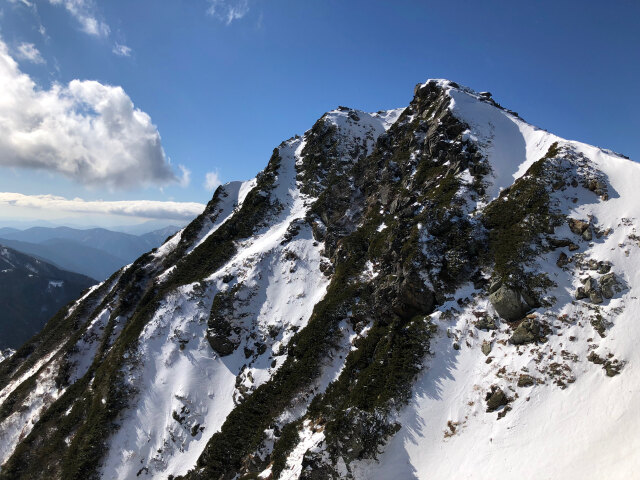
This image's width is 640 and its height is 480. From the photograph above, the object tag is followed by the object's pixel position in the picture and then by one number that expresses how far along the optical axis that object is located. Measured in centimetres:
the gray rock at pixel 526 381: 2057
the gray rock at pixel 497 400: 2066
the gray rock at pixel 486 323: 2481
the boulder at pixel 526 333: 2259
